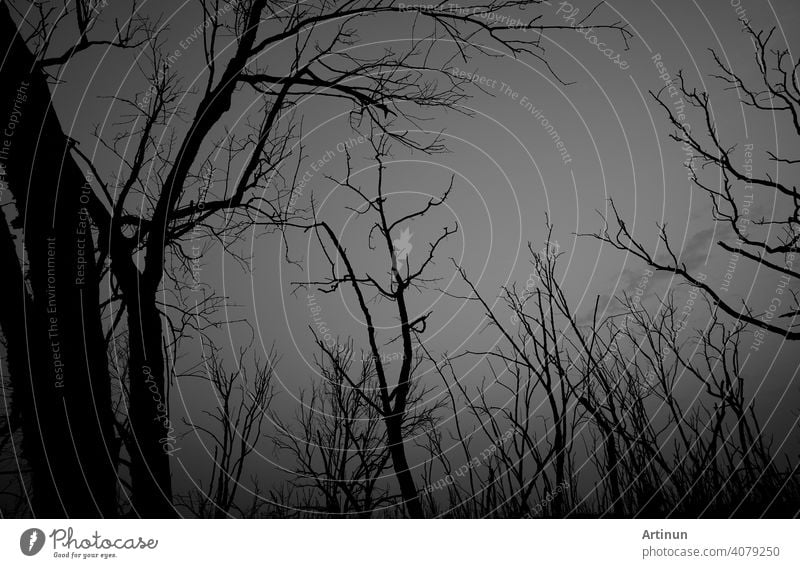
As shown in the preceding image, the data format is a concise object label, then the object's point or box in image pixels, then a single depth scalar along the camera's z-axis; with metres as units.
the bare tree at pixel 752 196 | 3.45
